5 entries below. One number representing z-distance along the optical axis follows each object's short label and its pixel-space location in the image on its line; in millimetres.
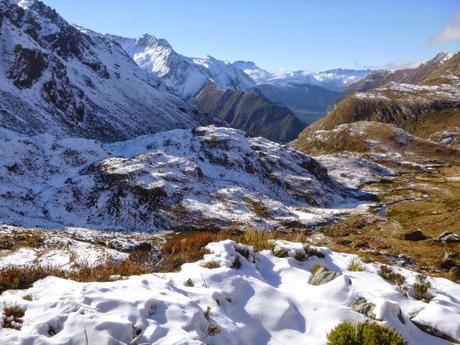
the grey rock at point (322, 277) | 13375
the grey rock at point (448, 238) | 54688
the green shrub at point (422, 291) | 13434
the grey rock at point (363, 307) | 11255
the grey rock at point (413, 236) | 56747
